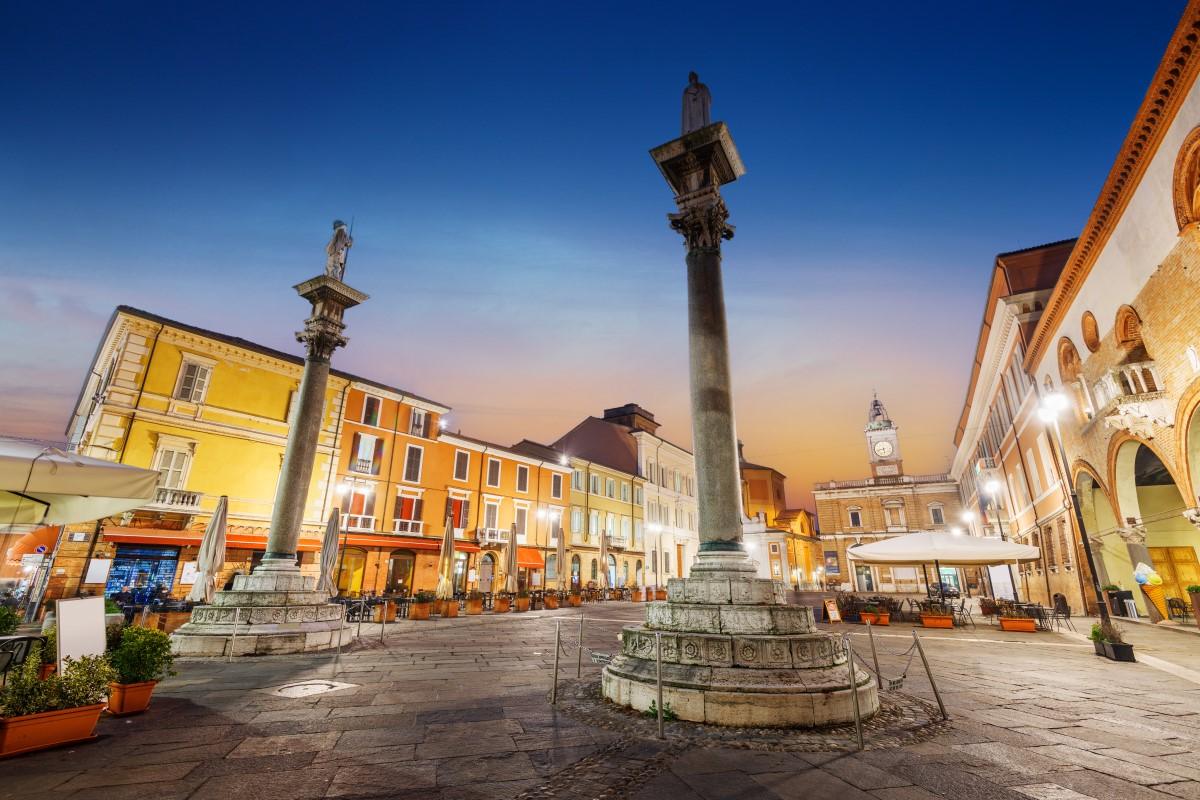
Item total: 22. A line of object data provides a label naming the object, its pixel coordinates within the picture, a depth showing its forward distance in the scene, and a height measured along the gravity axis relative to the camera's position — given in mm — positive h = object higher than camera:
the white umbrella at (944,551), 14242 +709
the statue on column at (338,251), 13000 +7364
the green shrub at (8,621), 6409 -683
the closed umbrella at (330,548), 15570 +544
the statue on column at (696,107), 8152 +6818
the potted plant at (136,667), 5191 -966
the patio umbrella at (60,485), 5121 +768
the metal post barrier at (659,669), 4754 -848
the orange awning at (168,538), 17903 +894
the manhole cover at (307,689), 6258 -1397
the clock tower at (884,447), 58062 +13559
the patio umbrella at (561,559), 23984 +530
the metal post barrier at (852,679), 4258 -830
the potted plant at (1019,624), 15023 -1183
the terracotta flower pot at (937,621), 16281 -1246
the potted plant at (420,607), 17734 -1197
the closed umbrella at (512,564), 22078 +264
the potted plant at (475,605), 20453 -1270
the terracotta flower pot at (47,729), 4000 -1233
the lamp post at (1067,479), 10508 +2140
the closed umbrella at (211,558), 13102 +183
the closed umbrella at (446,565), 20078 +162
